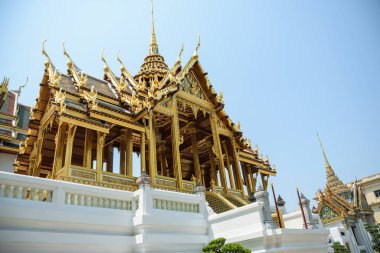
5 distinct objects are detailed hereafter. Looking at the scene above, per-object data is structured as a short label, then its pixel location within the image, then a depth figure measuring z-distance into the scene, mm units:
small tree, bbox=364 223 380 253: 18911
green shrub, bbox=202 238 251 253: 4930
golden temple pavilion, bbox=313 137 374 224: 19984
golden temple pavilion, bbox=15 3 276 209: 7980
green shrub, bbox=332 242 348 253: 13132
